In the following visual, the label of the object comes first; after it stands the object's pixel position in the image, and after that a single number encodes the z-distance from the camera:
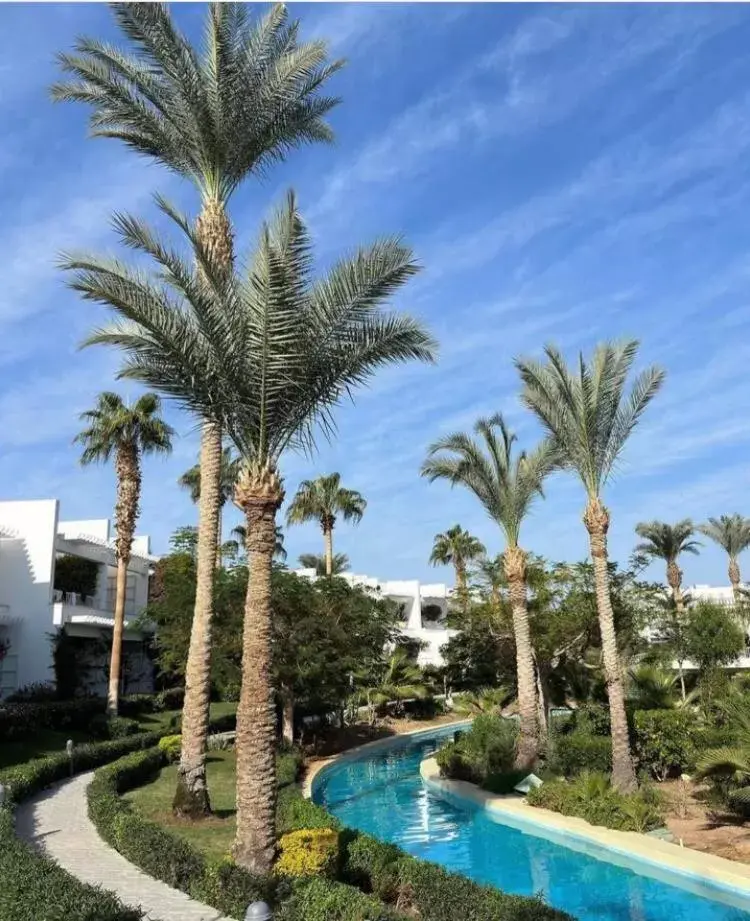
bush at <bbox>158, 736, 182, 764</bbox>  23.41
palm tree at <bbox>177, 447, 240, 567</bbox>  41.67
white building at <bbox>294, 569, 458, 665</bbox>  53.66
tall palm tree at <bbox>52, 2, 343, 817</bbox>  15.38
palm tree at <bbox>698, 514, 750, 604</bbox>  51.50
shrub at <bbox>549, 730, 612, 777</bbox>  18.74
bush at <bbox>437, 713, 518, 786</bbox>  21.38
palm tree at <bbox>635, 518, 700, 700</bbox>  49.59
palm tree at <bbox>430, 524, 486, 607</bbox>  59.12
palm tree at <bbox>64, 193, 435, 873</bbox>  10.85
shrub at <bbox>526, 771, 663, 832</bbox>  15.20
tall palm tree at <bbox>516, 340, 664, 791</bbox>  18.75
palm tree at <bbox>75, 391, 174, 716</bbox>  30.31
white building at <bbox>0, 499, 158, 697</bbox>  32.56
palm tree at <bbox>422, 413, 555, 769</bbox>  21.88
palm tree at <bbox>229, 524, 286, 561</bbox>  49.12
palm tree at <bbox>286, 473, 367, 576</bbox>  51.72
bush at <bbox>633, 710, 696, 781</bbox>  18.77
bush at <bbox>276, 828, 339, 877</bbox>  10.15
